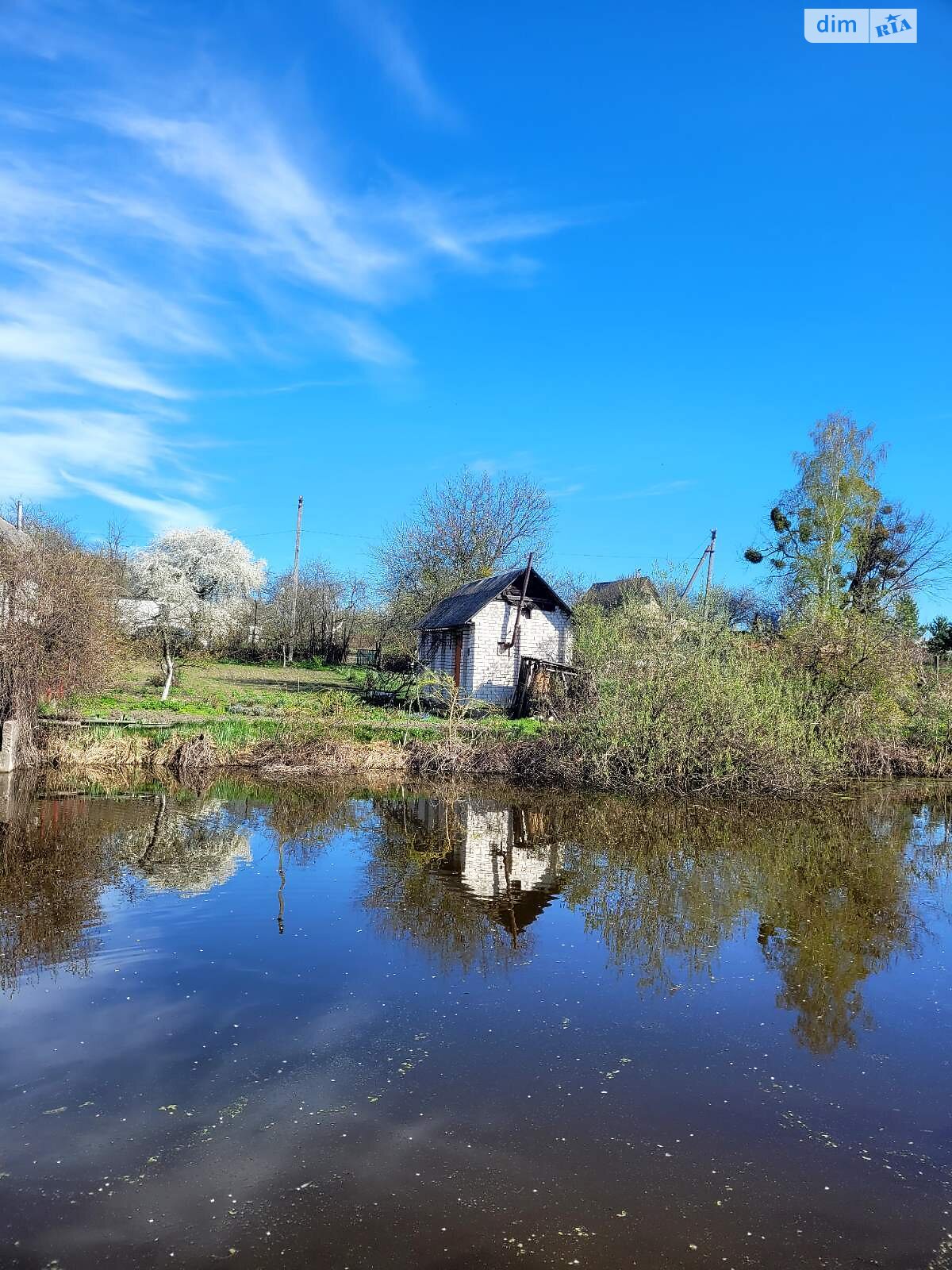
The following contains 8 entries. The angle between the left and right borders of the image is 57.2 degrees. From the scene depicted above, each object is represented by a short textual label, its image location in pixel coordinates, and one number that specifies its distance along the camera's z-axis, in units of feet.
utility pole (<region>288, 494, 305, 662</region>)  134.50
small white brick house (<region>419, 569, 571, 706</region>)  86.74
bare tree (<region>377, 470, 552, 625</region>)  126.00
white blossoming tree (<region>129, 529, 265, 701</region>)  132.26
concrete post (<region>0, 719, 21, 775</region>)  52.95
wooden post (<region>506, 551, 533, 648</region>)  85.61
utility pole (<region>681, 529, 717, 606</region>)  116.13
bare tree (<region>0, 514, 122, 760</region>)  53.11
